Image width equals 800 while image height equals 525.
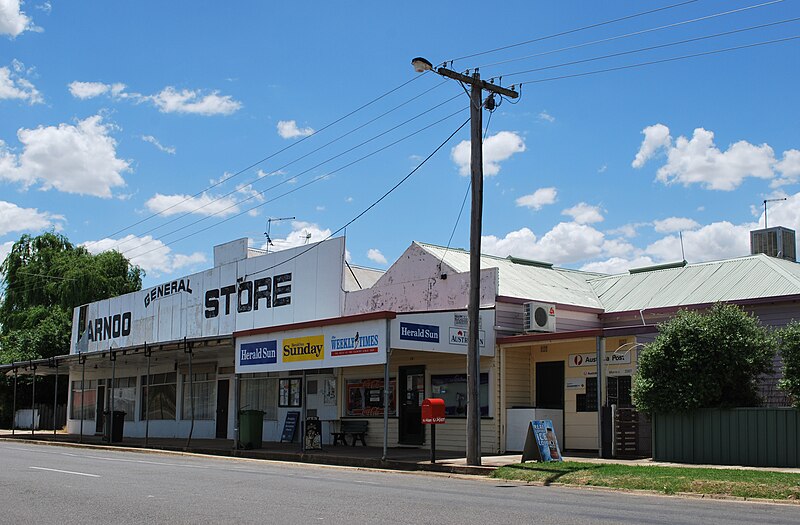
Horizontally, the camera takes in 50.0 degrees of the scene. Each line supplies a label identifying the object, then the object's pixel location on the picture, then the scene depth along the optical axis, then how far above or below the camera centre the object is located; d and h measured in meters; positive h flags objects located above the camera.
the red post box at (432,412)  18.55 -1.08
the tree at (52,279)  57.28 +5.29
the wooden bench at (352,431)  25.45 -2.09
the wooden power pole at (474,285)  17.89 +1.62
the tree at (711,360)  17.12 +0.12
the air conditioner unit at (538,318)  22.09 +1.18
